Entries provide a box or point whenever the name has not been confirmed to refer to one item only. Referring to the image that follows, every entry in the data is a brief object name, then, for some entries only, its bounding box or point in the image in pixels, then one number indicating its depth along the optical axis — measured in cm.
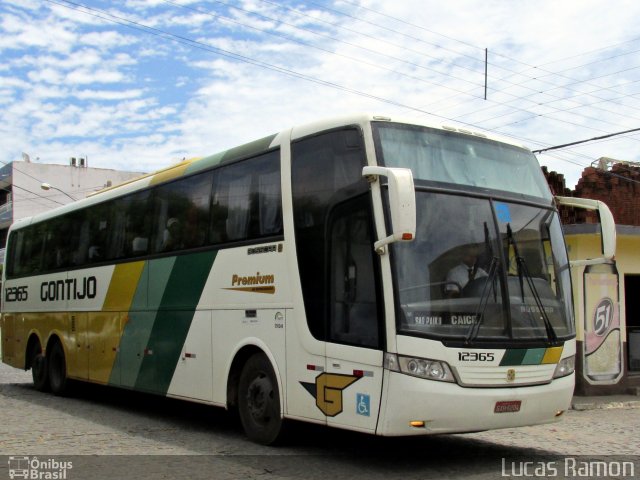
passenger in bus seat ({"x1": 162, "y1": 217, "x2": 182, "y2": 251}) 1094
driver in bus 734
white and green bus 720
